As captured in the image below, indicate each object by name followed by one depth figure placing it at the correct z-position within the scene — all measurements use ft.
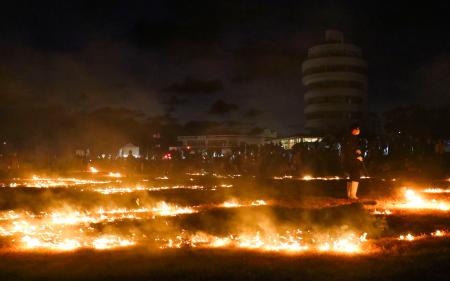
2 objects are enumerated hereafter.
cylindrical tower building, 456.45
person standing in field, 64.85
